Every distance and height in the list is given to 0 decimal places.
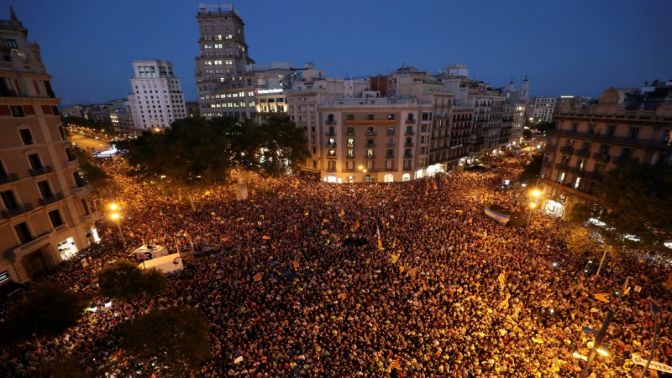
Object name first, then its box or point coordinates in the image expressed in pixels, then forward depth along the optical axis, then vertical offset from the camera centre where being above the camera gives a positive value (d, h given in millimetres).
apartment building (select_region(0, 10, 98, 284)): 21703 -4903
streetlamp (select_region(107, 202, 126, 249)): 25266 -8807
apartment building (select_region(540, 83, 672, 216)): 27625 -4619
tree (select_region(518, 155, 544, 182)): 43550 -10667
